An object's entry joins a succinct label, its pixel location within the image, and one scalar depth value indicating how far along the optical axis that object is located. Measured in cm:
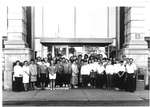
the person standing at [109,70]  1059
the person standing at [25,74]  1023
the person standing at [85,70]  1073
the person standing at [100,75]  1072
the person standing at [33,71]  1032
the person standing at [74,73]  1071
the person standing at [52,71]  1044
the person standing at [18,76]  1015
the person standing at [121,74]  1032
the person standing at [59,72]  1064
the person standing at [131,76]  1010
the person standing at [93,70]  1078
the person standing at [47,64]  1055
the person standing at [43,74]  1045
